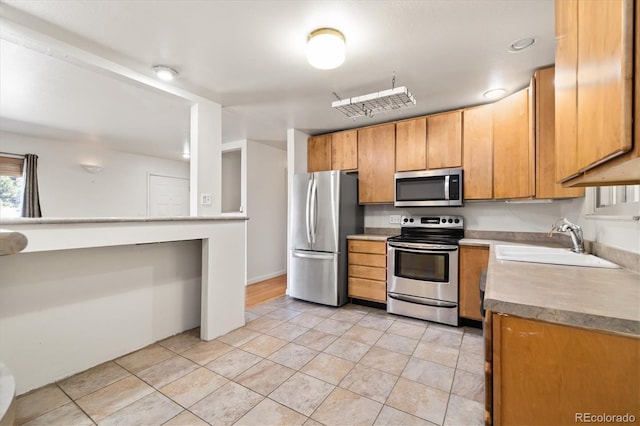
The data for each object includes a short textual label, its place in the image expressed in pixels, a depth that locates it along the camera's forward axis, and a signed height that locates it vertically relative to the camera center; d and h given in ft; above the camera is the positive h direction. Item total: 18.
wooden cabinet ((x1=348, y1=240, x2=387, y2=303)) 10.61 -2.31
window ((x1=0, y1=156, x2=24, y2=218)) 13.01 +1.23
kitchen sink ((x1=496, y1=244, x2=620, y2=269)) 4.69 -0.89
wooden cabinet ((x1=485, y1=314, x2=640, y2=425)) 2.23 -1.43
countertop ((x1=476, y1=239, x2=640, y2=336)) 2.30 -0.88
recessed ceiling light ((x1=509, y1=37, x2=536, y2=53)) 6.18 +3.89
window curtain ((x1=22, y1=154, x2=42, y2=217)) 13.25 +1.12
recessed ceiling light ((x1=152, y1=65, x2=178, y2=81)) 7.36 +3.82
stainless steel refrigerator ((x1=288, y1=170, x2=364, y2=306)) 11.00 -0.86
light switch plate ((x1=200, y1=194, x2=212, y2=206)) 9.07 +0.40
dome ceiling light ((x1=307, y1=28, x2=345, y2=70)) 5.84 +3.55
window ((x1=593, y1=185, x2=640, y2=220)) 4.51 +0.22
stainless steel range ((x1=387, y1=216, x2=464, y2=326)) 9.14 -2.12
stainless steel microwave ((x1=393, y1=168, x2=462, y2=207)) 9.76 +0.89
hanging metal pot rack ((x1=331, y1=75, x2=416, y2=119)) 7.45 +3.23
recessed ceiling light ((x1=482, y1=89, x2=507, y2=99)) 8.79 +3.88
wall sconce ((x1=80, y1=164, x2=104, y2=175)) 15.49 +2.47
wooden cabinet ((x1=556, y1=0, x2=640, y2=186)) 1.90 +1.06
